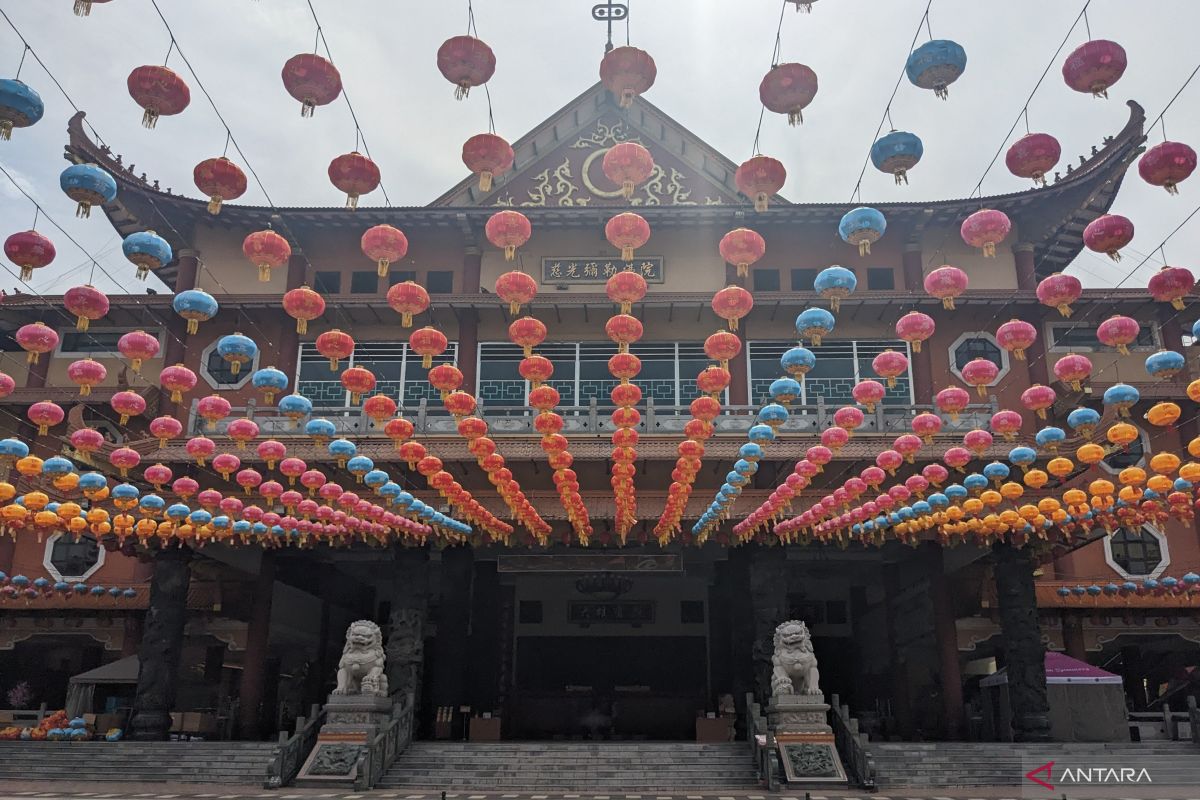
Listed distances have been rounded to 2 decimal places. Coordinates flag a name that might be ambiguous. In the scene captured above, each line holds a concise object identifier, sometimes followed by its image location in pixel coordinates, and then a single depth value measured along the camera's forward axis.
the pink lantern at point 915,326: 11.00
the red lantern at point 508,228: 9.27
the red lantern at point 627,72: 7.47
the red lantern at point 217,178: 8.56
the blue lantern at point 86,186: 8.09
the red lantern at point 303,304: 11.20
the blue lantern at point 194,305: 10.87
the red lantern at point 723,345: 11.45
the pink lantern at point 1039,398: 12.66
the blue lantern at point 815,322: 11.02
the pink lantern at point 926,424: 12.96
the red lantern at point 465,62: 7.30
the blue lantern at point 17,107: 6.96
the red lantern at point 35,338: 11.34
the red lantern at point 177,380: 12.36
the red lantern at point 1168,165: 7.71
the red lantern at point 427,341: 11.54
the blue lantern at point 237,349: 11.72
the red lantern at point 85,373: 11.86
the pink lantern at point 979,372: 12.30
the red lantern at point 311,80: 7.44
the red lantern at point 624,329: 10.79
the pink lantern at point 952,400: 12.68
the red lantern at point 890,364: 12.06
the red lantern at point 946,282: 10.38
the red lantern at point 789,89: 7.68
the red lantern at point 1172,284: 9.45
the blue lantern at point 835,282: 10.03
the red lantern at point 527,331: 11.12
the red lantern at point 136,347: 11.26
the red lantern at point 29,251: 8.90
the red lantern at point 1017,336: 11.95
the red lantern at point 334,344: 11.83
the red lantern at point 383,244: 9.94
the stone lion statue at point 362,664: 17.41
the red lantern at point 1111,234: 8.97
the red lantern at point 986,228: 9.28
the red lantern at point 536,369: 12.23
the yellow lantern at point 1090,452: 13.84
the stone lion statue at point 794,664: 16.98
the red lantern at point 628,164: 8.36
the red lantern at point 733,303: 11.26
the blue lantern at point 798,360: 11.91
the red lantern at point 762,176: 9.10
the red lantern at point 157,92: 7.39
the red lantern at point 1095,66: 7.07
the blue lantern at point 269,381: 12.77
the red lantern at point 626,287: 10.03
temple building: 20.14
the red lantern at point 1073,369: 12.38
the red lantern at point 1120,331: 11.07
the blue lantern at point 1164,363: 11.73
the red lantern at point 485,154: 8.50
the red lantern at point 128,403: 12.95
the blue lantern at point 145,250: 9.59
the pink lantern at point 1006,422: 13.30
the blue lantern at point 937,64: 7.26
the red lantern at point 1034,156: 8.38
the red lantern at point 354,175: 8.70
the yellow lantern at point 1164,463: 13.87
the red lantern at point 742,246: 9.76
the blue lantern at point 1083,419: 13.09
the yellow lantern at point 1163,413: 12.52
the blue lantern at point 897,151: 8.02
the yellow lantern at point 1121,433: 12.62
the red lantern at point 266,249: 9.63
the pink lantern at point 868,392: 12.20
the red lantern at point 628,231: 9.38
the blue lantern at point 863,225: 9.50
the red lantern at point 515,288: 10.42
